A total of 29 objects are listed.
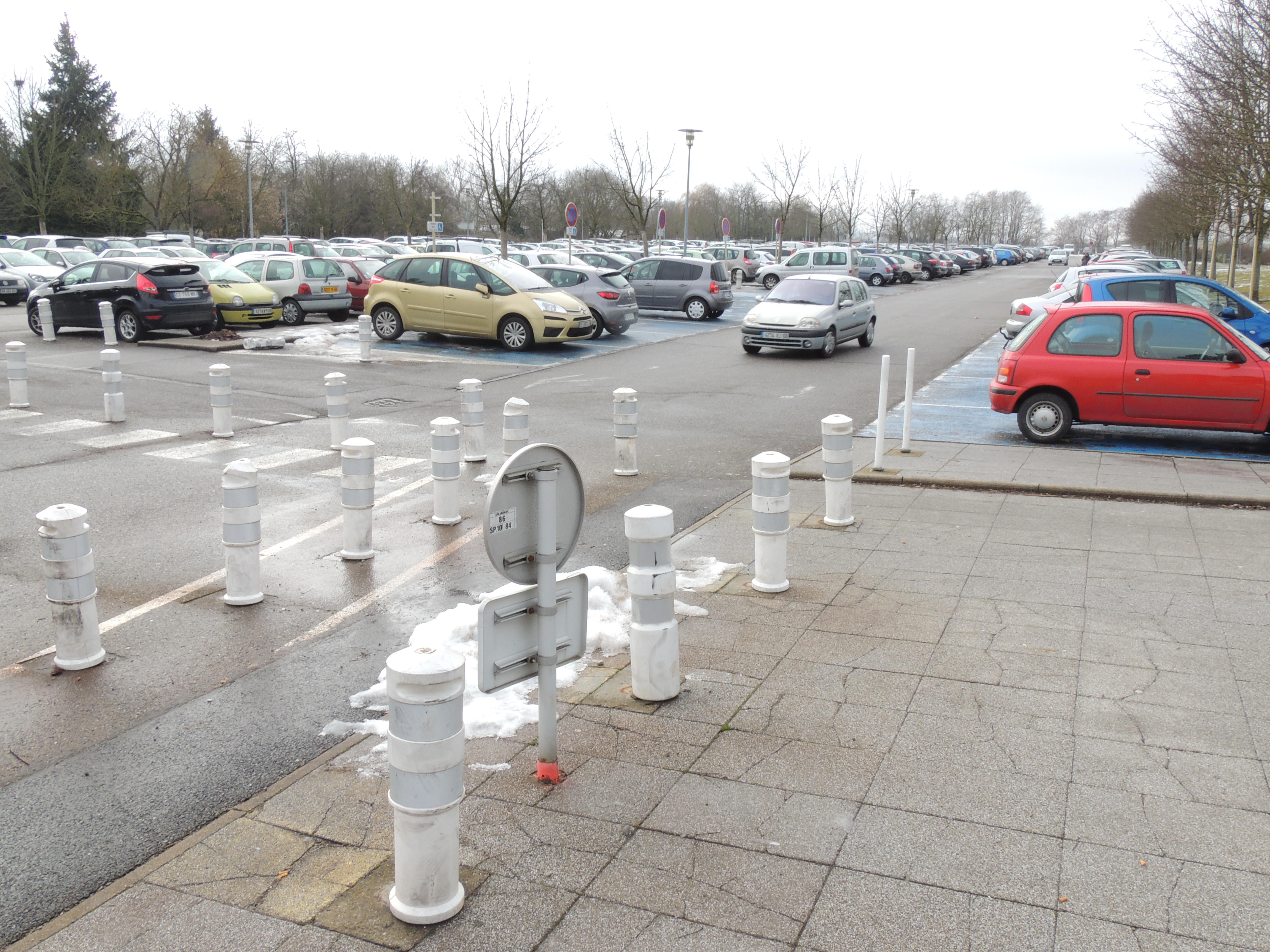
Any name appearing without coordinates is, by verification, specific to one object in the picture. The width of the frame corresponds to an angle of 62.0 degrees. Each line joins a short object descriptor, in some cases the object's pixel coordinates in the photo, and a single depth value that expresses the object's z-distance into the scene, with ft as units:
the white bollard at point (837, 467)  25.98
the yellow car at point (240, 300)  77.61
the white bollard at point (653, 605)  16.02
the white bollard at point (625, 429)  34.68
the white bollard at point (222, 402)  40.45
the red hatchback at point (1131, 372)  37.76
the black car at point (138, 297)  70.79
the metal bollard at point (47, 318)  71.10
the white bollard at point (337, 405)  37.91
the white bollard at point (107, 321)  66.13
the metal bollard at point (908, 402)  36.01
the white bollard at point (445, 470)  28.14
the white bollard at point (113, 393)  43.24
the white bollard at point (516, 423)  34.47
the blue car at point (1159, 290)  52.65
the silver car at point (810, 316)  69.26
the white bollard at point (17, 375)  46.42
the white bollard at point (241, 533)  21.16
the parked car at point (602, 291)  80.48
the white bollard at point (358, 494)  24.35
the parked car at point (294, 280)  82.33
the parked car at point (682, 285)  97.96
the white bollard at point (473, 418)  35.24
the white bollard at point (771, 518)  21.16
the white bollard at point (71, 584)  17.78
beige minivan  69.72
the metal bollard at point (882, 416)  32.22
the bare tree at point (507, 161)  123.65
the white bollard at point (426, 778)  10.36
